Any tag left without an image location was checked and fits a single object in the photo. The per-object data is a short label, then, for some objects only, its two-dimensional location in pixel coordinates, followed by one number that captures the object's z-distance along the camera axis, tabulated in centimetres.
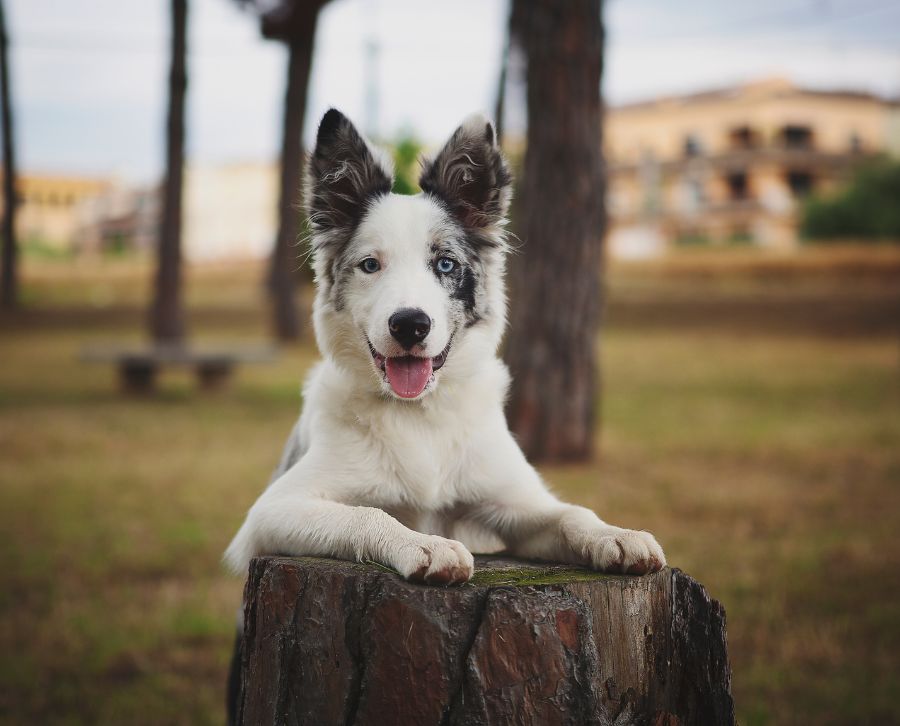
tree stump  252
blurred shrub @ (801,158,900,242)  3653
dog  304
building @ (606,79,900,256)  5334
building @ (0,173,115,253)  5294
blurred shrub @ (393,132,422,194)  2156
